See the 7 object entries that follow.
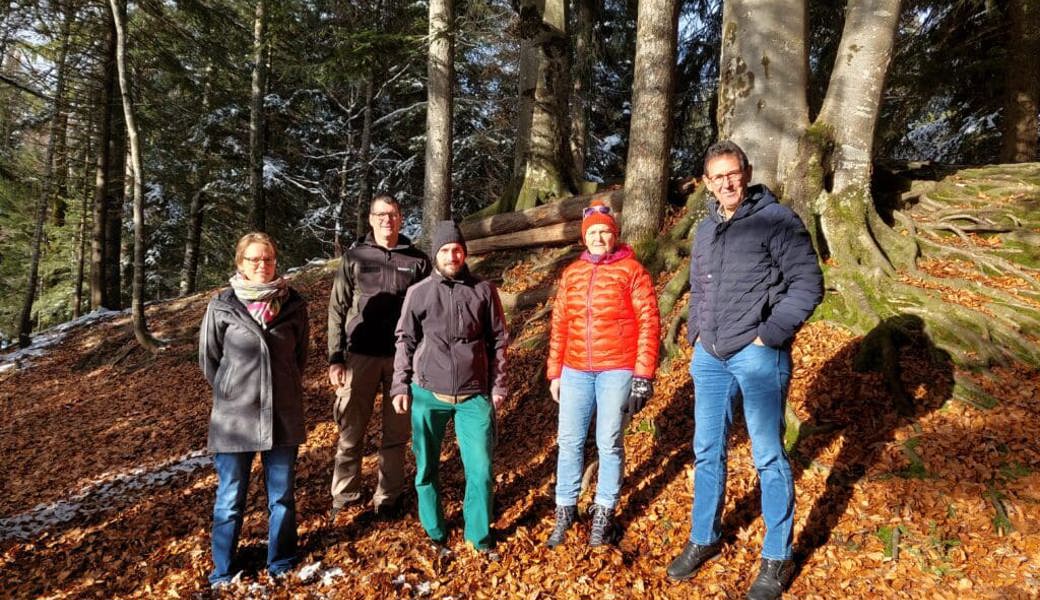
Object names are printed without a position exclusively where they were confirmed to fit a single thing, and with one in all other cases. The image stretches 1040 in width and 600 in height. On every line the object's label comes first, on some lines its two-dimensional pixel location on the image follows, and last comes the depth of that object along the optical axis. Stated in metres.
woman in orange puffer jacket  3.31
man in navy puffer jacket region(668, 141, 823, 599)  2.77
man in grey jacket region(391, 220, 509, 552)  3.41
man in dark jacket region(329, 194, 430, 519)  4.00
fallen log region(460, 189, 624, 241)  8.01
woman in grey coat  3.27
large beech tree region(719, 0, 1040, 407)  5.28
